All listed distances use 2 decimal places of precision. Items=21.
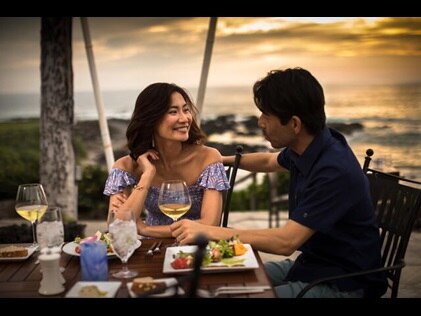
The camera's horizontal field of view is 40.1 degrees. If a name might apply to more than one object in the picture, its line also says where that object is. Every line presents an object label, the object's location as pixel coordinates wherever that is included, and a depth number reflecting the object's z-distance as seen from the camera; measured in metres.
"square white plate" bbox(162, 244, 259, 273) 1.68
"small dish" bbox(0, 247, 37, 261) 1.89
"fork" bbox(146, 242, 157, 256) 1.93
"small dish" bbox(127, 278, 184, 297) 1.48
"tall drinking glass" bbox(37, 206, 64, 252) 1.76
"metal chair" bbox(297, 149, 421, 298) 2.04
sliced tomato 1.70
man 1.88
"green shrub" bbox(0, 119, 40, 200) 5.73
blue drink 1.63
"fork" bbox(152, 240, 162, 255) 1.95
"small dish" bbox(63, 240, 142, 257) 1.86
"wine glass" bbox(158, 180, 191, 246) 1.99
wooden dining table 1.58
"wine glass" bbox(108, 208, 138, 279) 1.65
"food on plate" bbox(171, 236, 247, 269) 1.71
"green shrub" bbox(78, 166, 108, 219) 5.91
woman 2.49
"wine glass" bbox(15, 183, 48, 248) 2.03
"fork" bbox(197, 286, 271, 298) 1.51
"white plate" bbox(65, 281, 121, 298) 1.50
